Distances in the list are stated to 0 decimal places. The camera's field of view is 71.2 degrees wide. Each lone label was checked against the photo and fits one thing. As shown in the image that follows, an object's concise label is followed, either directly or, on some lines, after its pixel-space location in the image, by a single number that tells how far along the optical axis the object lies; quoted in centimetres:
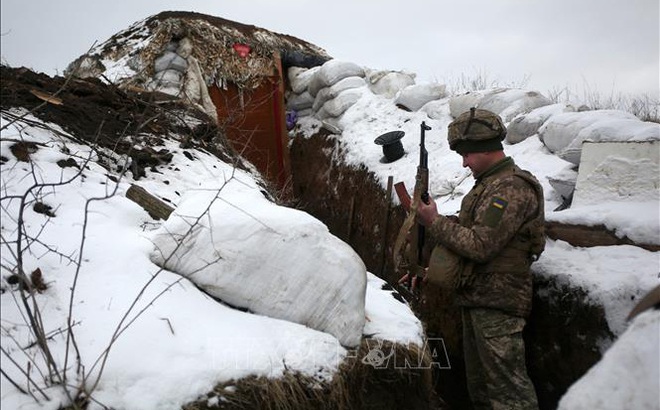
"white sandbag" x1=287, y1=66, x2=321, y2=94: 722
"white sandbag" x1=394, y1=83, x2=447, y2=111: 596
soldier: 221
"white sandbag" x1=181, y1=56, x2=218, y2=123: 537
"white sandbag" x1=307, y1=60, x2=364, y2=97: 675
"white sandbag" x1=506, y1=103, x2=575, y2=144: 412
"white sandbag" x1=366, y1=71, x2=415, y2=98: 652
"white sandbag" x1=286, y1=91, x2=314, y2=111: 728
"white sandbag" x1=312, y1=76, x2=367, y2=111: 673
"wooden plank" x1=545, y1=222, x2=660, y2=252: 234
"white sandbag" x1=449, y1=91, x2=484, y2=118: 510
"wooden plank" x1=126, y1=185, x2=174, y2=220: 249
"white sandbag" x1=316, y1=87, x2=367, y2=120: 657
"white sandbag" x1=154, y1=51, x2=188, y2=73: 558
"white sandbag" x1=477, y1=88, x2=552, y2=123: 464
